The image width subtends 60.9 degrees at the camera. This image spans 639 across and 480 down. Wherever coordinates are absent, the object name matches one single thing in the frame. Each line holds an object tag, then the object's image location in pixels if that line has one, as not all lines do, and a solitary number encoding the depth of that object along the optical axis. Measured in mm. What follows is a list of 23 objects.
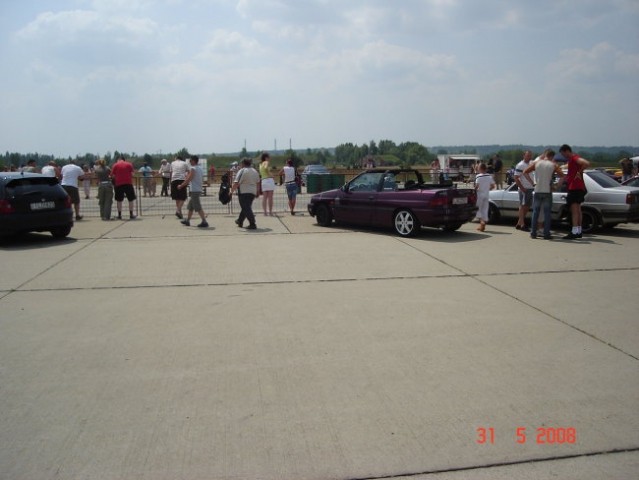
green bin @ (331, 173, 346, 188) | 25525
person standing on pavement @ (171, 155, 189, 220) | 14070
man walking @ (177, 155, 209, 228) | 12734
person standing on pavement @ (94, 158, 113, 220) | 14469
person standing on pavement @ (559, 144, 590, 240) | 10516
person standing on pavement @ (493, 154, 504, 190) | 20647
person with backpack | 12367
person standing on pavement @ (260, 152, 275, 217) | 15031
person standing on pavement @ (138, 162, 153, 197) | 22625
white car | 11008
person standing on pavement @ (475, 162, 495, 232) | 12102
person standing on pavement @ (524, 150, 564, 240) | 10664
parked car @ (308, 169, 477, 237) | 10922
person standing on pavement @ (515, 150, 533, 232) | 11875
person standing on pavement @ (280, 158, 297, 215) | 15680
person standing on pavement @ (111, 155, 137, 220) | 14312
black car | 10453
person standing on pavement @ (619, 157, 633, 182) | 19188
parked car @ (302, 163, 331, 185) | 37544
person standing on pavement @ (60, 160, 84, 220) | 14461
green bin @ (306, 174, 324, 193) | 25234
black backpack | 16438
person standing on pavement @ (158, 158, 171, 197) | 23216
